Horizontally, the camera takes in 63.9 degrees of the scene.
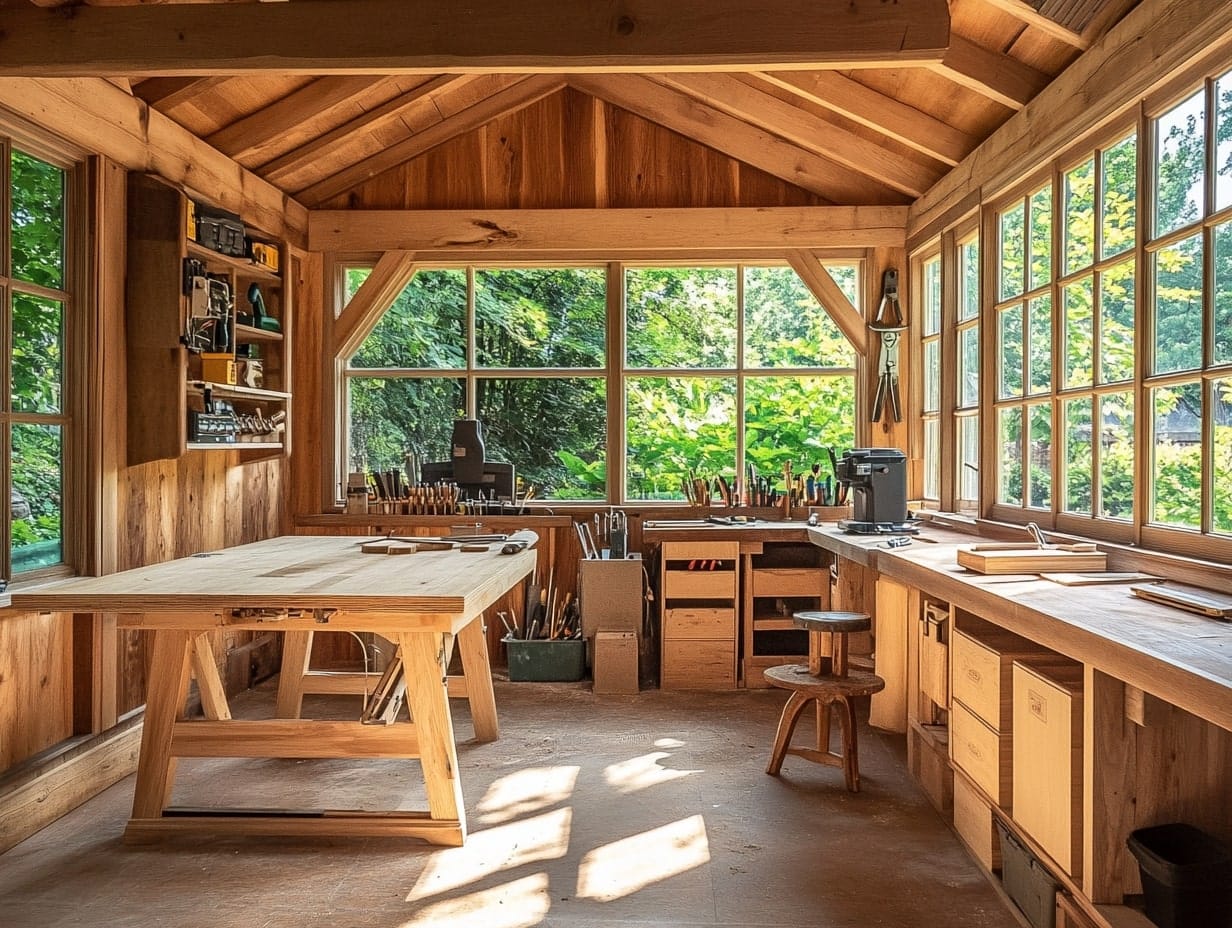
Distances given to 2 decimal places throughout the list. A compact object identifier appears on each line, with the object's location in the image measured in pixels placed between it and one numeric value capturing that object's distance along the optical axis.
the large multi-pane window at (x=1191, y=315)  2.92
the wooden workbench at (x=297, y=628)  3.06
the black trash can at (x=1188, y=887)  2.20
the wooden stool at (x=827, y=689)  4.05
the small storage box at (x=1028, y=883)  2.69
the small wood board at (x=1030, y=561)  3.17
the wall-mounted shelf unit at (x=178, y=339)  4.52
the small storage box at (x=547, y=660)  5.97
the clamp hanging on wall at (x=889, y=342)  6.26
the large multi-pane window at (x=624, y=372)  6.52
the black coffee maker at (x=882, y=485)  4.90
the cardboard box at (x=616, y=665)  5.72
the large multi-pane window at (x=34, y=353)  3.77
